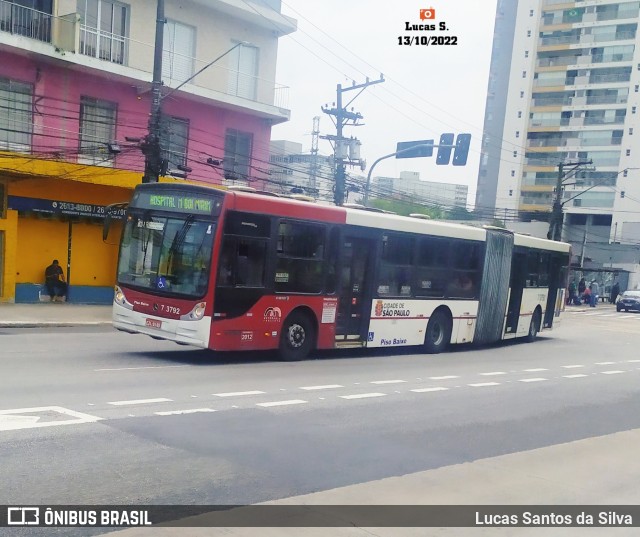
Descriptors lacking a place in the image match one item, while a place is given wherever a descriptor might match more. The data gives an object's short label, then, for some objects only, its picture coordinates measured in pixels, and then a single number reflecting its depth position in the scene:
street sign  26.66
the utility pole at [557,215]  43.06
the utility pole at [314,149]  59.26
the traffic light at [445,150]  25.69
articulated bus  13.16
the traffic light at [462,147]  25.06
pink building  22.53
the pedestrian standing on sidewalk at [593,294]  52.88
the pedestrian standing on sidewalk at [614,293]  59.14
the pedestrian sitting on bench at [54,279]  23.88
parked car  48.81
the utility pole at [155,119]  20.16
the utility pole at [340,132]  28.95
